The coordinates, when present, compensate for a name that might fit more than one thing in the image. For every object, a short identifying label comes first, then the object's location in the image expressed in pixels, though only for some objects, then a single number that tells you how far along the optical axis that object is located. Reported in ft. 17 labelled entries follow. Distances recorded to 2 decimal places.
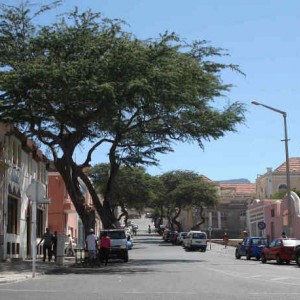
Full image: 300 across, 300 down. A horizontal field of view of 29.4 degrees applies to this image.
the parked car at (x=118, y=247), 109.29
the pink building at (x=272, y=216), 159.22
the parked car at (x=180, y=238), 229.76
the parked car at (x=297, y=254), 93.76
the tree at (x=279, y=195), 228.90
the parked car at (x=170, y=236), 245.26
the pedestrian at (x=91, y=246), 93.30
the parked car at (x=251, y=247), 124.16
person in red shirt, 95.76
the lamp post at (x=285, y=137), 119.55
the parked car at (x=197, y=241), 178.29
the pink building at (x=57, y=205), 169.48
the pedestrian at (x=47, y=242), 102.53
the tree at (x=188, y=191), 282.97
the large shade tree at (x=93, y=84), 85.66
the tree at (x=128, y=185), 239.30
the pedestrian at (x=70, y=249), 129.54
